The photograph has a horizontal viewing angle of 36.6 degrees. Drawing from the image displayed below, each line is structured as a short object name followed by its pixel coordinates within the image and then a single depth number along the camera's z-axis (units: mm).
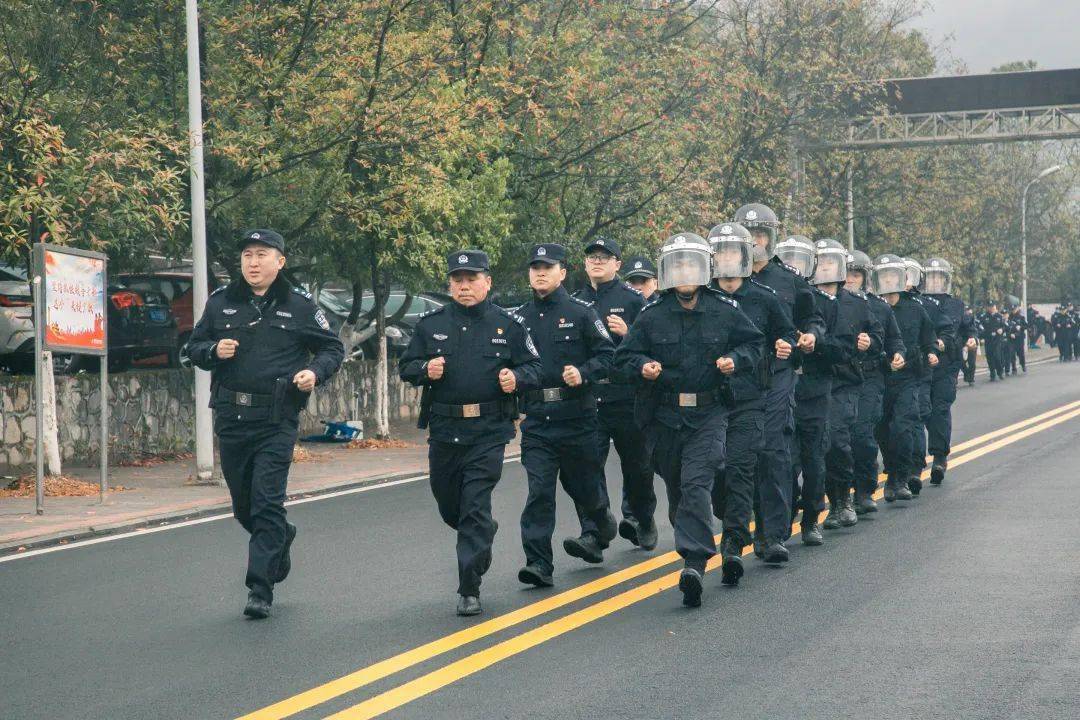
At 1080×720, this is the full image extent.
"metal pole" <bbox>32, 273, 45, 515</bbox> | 13258
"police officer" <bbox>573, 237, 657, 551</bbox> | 10375
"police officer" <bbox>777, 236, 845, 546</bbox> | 10891
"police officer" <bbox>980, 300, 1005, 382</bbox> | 38281
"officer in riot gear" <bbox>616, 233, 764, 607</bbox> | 8891
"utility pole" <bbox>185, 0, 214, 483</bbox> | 15789
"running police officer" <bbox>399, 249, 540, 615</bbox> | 8438
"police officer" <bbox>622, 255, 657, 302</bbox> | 11844
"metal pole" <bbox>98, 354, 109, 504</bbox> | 14254
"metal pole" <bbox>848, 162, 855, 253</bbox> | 40244
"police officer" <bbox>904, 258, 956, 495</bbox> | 13836
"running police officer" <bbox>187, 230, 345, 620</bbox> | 8461
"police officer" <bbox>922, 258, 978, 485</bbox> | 14969
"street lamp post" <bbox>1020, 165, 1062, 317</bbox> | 59906
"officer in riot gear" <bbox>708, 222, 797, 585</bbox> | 9227
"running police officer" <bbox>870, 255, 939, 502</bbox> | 13578
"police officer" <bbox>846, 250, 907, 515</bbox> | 12516
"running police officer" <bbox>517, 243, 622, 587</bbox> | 9109
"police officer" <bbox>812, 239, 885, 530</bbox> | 11805
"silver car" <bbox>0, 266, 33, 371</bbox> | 20000
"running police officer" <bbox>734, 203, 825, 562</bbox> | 10016
